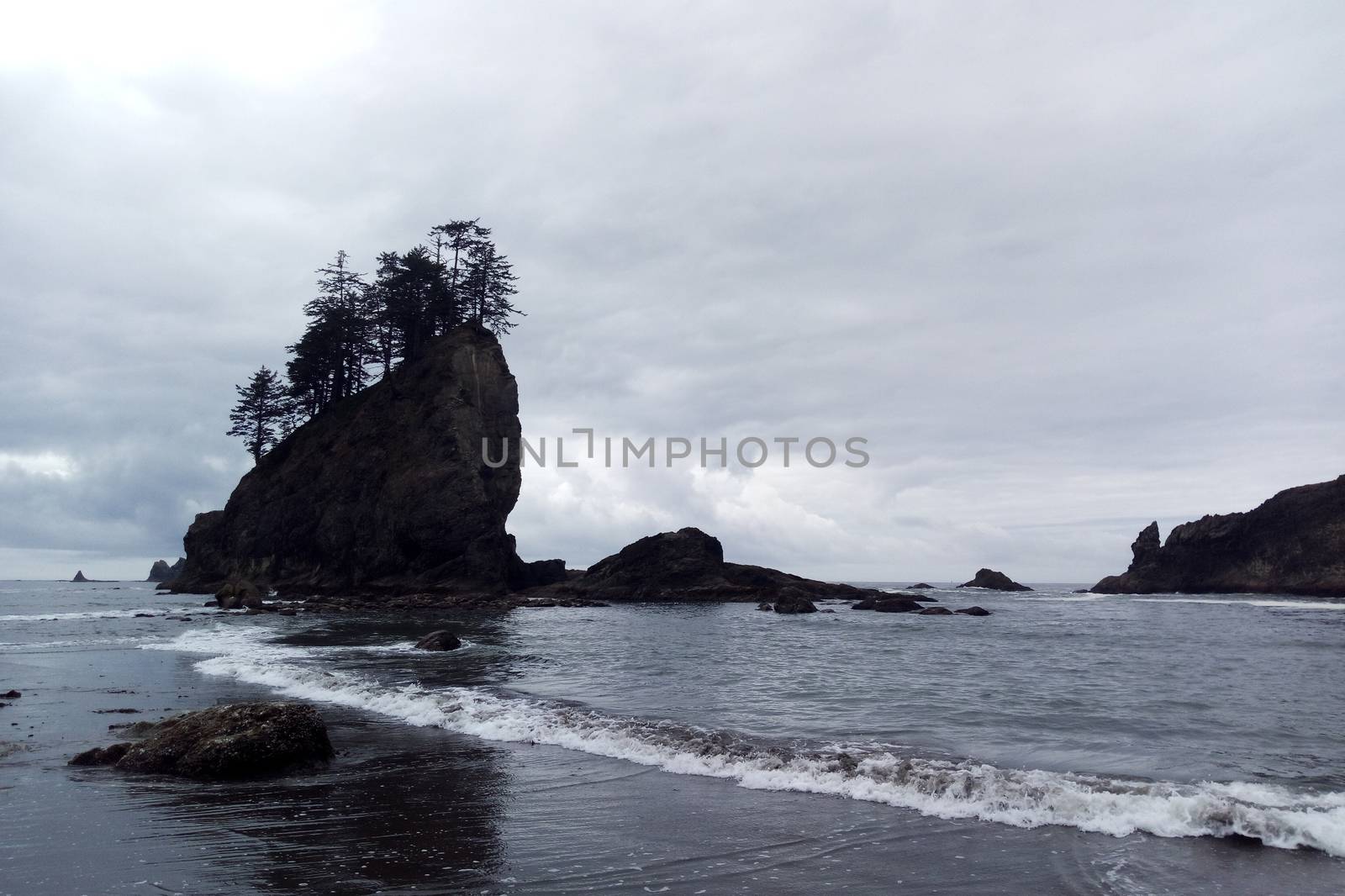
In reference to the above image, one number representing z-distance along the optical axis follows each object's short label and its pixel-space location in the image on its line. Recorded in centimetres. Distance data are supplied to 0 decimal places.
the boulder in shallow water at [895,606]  6600
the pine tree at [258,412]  8731
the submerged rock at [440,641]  2855
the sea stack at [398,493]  6681
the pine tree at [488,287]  8000
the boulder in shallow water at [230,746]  1093
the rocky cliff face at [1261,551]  9019
